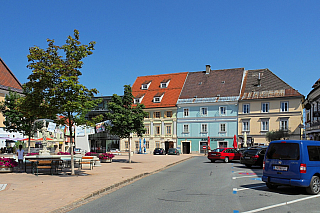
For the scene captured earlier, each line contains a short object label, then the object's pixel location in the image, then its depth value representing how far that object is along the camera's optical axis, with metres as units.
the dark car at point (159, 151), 56.78
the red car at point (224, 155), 32.81
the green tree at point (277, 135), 47.94
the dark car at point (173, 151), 54.88
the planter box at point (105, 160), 30.48
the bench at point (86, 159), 24.49
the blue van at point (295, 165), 11.58
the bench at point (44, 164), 17.64
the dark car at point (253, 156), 24.84
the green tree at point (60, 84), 17.09
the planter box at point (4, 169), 18.45
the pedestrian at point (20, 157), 19.60
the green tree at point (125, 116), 30.55
